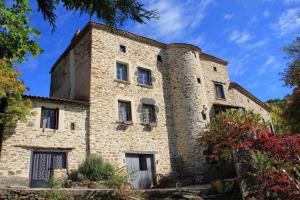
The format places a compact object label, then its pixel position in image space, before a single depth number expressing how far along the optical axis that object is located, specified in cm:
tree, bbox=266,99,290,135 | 2501
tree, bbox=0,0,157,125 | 574
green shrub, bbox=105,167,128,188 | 1051
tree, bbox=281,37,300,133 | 1872
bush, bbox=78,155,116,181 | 1234
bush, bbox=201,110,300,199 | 809
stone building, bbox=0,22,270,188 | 1239
